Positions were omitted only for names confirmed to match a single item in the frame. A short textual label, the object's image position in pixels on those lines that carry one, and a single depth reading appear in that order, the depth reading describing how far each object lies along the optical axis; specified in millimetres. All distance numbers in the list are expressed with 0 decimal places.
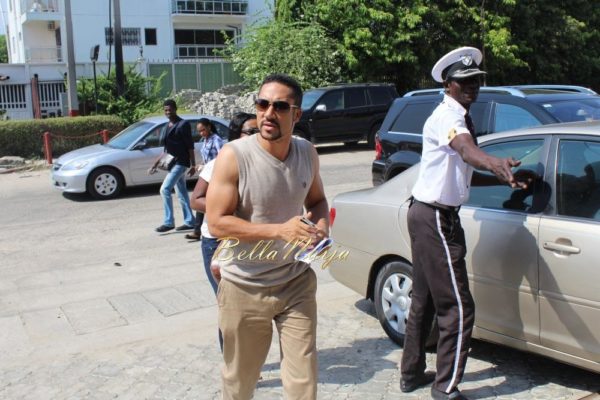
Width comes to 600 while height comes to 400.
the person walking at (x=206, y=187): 4219
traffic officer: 3594
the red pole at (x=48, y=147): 16234
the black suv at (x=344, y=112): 17469
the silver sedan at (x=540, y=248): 3514
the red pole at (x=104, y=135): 17198
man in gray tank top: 2828
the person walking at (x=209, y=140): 7156
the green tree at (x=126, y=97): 20812
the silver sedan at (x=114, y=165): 11492
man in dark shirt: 8711
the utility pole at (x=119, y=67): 20797
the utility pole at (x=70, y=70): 18875
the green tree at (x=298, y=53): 22609
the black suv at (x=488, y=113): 7109
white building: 36156
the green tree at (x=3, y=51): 67806
